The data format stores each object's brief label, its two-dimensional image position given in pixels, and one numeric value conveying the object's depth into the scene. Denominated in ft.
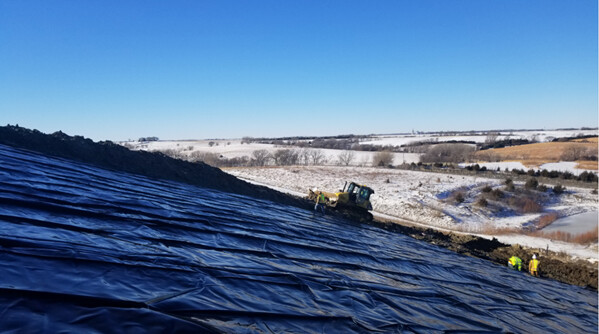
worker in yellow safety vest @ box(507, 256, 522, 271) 44.89
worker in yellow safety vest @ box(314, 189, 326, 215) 63.16
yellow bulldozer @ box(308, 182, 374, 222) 62.49
